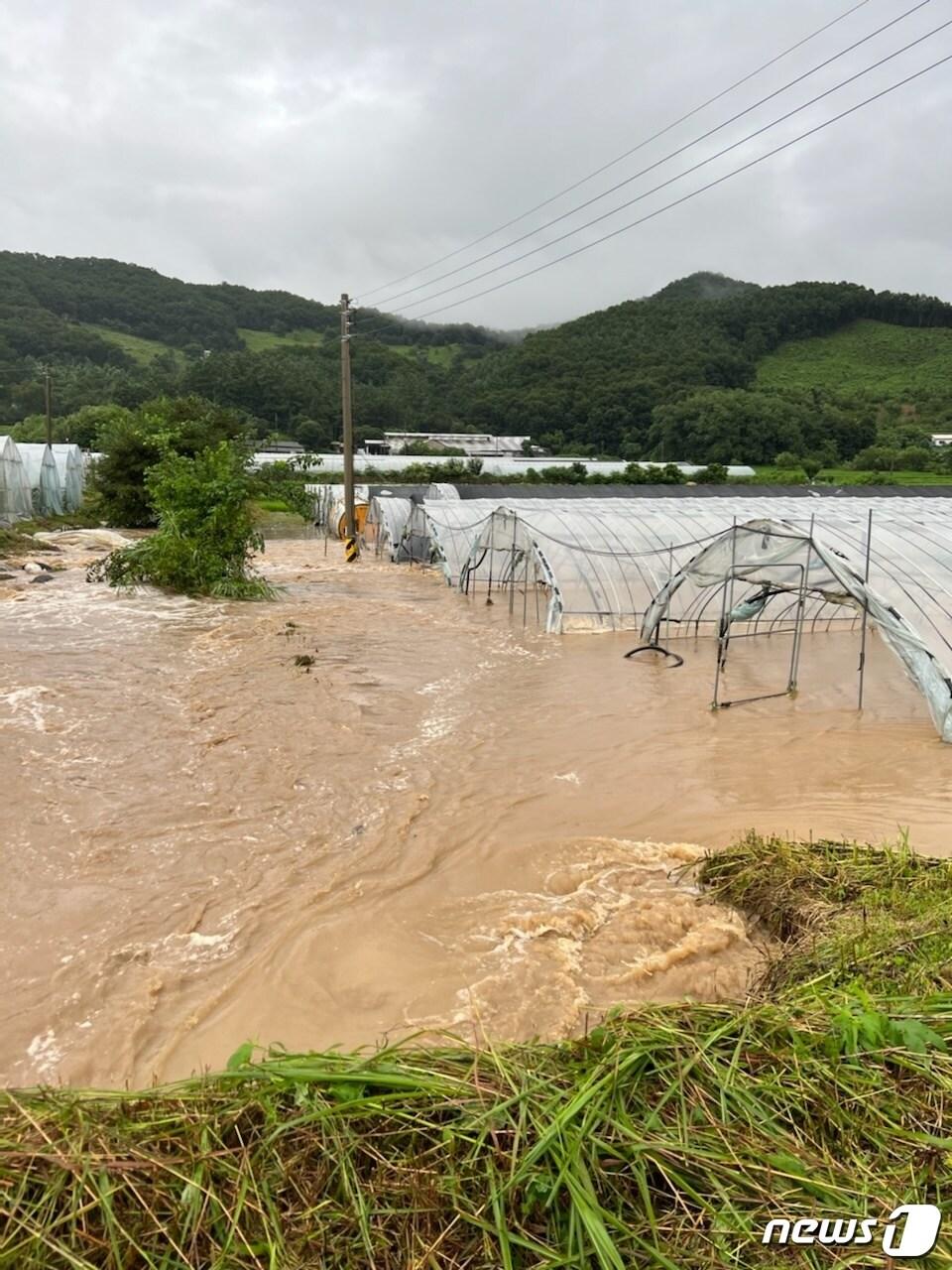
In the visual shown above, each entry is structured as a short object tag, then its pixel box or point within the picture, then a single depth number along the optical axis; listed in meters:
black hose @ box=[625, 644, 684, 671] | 13.54
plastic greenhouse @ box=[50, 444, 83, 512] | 37.31
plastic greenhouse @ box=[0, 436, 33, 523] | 30.73
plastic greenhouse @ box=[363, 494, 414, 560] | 27.05
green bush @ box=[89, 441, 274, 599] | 18.70
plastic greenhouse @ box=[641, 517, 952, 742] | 9.26
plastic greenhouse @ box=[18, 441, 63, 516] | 34.56
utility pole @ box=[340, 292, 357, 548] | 26.93
